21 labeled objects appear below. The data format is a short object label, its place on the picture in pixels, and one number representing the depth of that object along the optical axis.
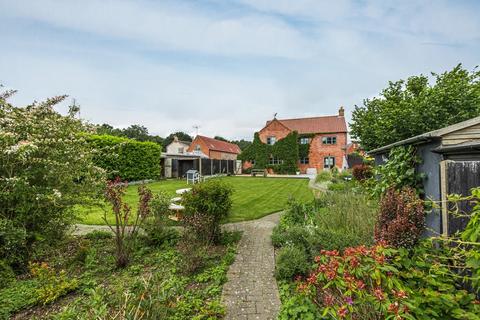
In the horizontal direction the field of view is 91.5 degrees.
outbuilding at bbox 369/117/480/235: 3.08
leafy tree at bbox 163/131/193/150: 67.03
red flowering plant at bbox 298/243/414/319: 1.68
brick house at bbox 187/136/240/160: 35.22
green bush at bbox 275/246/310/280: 3.69
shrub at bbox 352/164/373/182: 13.28
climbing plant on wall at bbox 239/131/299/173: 31.56
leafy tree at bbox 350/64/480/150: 11.02
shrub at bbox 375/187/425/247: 2.84
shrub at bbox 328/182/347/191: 12.51
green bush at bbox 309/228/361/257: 3.88
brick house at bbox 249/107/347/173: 31.05
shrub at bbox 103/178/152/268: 4.02
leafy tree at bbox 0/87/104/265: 3.90
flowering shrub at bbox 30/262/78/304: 3.21
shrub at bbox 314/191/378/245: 4.39
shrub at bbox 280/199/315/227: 6.35
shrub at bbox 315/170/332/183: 19.00
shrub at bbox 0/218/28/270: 3.70
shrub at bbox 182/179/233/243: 4.90
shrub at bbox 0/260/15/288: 3.60
